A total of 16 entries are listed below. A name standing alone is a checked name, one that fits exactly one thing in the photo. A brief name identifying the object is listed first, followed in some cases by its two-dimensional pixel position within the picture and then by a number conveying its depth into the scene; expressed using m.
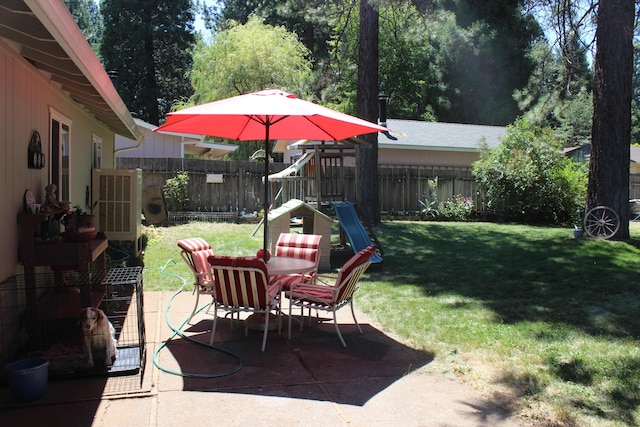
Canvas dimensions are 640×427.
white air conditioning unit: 8.72
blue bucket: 3.52
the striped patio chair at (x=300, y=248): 6.34
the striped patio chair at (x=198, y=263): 5.69
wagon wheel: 9.69
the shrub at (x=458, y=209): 17.06
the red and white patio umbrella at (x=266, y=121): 4.87
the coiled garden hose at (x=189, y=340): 4.22
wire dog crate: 4.10
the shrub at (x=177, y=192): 15.38
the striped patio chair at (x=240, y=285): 4.76
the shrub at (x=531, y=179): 15.38
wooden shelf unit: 4.45
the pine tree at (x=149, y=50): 34.59
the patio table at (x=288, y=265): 5.34
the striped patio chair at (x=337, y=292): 5.09
